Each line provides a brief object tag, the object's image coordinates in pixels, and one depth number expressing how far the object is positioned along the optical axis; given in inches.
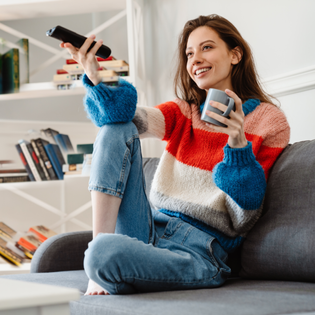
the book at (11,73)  83.4
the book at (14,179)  85.8
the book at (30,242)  83.8
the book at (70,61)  82.2
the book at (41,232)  85.6
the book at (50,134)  88.1
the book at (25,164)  85.3
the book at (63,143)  87.5
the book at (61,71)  83.7
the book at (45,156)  84.5
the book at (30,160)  84.7
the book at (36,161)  84.5
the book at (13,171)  86.4
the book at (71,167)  84.3
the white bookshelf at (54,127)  83.3
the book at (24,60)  85.0
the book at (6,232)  84.1
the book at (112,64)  80.7
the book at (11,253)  82.0
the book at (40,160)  84.4
